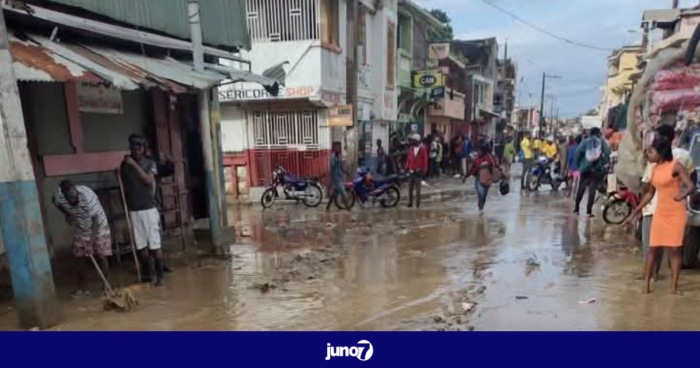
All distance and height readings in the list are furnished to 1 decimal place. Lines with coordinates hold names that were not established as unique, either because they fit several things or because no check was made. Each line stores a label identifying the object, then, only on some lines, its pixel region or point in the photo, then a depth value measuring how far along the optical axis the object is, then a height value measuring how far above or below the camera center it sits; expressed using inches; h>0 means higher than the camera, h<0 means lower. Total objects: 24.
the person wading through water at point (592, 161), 425.0 -38.9
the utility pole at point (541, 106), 1998.8 +37.4
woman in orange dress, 212.5 -36.9
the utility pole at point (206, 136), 287.4 -6.7
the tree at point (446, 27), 1576.8 +315.0
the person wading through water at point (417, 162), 506.9 -42.0
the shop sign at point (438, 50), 1052.4 +139.0
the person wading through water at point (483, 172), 459.5 -49.2
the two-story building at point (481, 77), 1487.5 +123.7
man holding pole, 242.8 -34.6
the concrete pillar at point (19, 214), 173.5 -28.8
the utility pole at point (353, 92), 616.7 +33.9
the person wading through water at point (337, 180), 489.6 -56.5
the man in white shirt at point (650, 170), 232.3 -26.9
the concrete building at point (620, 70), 1508.1 +139.3
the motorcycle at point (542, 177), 659.4 -78.0
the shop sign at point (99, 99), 274.7 +15.7
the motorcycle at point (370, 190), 517.0 -70.5
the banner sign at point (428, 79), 895.1 +69.9
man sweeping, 224.4 -40.8
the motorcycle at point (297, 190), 540.4 -71.7
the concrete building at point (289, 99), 584.1 +26.6
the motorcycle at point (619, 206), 393.4 -70.6
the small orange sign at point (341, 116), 579.5 +5.8
